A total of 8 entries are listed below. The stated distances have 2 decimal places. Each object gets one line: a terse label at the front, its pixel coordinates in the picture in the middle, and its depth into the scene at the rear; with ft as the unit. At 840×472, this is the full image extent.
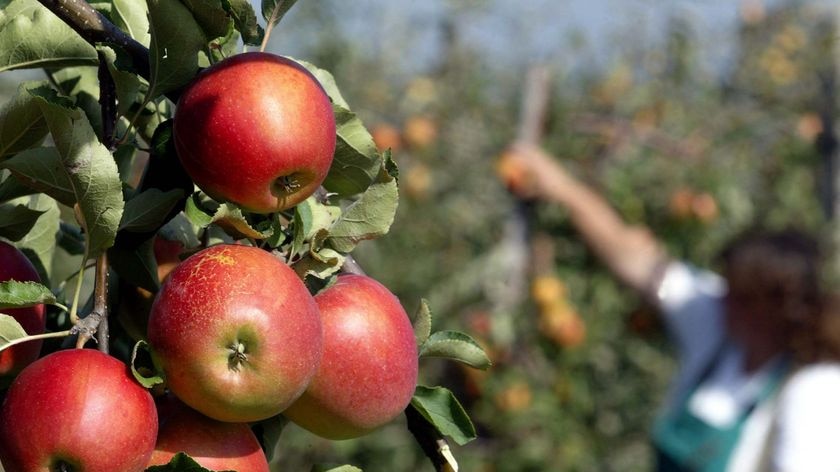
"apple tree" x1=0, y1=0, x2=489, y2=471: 3.01
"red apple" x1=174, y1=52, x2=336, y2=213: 3.08
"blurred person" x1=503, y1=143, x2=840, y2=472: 9.27
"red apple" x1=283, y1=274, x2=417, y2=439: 3.20
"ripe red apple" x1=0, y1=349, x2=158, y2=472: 2.91
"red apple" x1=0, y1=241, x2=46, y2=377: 3.12
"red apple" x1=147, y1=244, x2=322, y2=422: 3.00
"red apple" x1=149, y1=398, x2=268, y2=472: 3.02
